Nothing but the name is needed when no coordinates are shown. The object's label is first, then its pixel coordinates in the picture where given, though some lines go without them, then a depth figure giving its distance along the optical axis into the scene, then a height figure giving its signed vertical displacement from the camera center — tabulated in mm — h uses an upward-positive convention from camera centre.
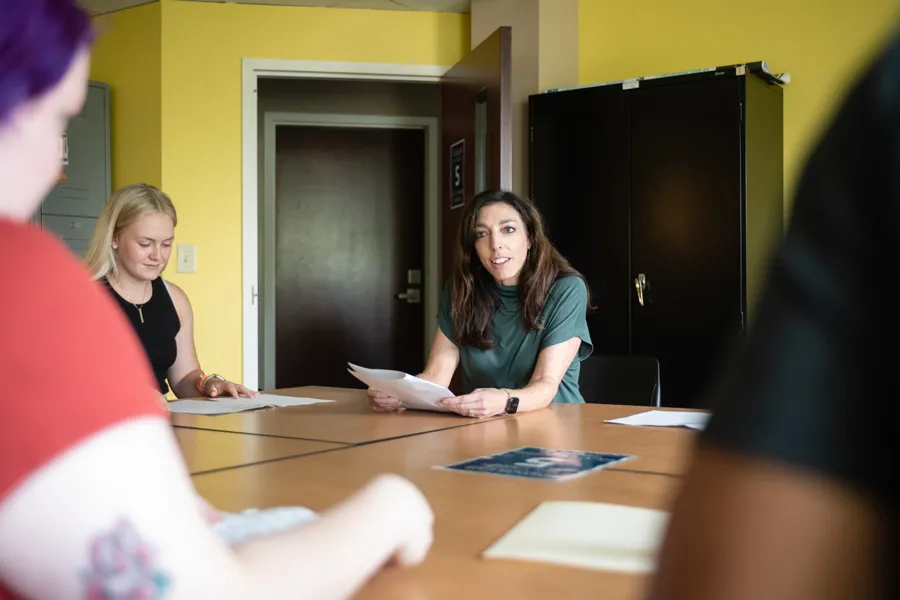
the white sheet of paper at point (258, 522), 840 -226
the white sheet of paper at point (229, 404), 2142 -283
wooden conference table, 838 -274
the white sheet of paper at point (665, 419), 1896 -281
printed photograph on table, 1340 -272
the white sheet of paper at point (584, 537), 878 -262
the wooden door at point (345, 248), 6152 +295
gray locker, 4602 +586
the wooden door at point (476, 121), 3928 +817
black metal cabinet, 3701 +381
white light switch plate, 4688 +183
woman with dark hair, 2562 -50
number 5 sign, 4562 +604
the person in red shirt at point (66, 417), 504 -72
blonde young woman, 2721 +74
